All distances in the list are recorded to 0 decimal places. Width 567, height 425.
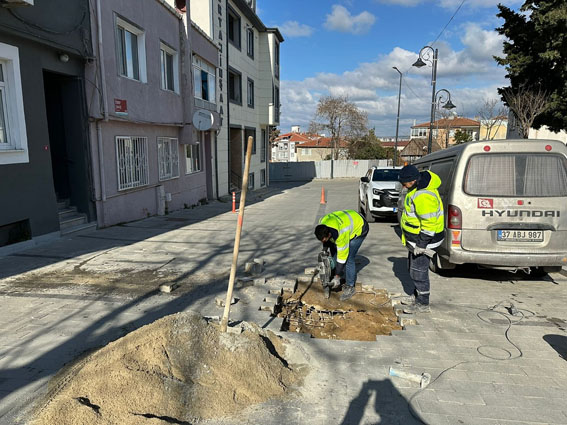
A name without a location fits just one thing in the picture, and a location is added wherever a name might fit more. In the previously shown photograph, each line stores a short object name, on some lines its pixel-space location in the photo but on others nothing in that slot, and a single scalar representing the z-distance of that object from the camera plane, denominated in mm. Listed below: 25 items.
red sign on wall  9789
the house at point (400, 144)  88338
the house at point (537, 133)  18656
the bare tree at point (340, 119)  48281
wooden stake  3441
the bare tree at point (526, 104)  15898
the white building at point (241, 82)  18875
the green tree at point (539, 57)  13674
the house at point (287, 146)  101481
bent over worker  4822
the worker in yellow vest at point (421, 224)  4715
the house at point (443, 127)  53022
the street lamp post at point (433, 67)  16078
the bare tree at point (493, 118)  24800
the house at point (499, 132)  49781
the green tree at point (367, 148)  53250
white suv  11125
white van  5148
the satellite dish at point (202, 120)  14398
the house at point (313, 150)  75188
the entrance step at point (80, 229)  8406
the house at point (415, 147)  43653
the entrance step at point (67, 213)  8712
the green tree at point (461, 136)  49556
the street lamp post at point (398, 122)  32200
